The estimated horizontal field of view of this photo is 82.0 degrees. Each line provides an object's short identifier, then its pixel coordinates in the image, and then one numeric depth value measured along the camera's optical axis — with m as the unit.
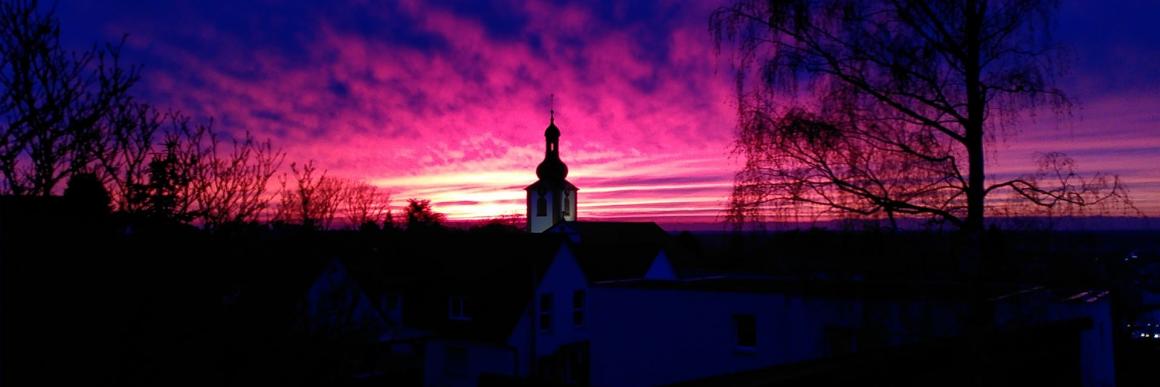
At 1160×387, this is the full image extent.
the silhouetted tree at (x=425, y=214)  51.29
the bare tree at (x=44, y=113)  5.18
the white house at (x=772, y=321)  8.77
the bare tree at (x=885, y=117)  7.42
